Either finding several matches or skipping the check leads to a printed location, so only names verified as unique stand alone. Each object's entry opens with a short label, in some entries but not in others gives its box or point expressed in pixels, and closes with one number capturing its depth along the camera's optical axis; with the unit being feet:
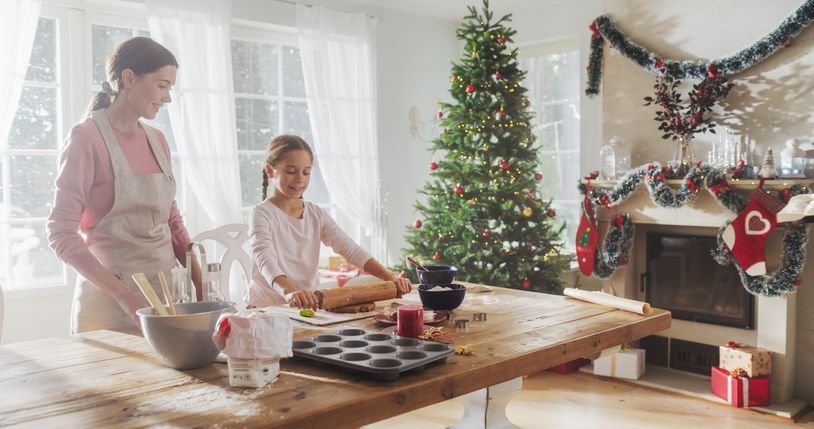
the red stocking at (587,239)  13.10
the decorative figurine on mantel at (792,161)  10.83
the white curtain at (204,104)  11.98
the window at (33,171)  11.03
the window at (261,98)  13.56
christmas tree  12.73
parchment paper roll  6.03
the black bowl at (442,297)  5.79
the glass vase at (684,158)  11.93
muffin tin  3.93
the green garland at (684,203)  10.69
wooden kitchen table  3.38
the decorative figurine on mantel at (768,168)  10.90
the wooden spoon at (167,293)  4.30
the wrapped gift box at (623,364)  12.57
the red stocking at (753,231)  10.80
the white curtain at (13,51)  10.28
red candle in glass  4.84
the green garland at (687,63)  10.87
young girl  7.18
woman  5.87
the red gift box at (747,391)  10.91
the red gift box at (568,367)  13.17
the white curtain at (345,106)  14.06
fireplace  11.15
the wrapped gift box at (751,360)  11.02
